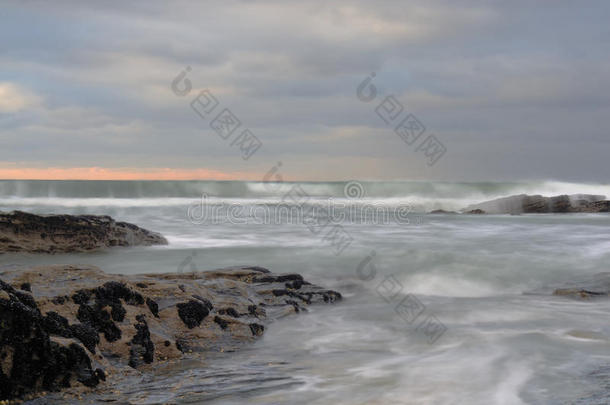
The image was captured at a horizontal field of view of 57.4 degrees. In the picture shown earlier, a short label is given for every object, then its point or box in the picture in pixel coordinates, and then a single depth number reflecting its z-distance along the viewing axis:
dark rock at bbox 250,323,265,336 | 6.03
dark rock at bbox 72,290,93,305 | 4.90
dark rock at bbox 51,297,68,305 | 4.77
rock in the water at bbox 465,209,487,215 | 29.73
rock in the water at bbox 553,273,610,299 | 8.82
